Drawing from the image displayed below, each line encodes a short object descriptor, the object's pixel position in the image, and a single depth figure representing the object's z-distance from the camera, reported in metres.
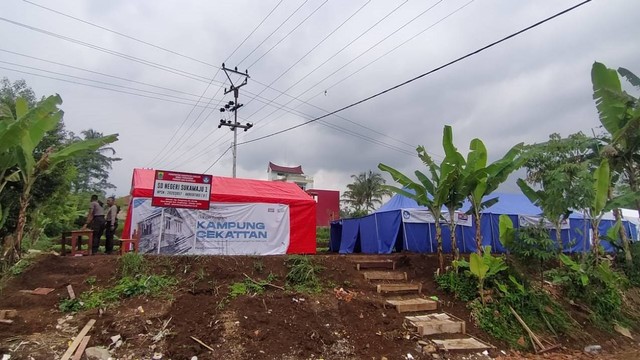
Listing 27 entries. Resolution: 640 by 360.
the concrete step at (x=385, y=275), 9.43
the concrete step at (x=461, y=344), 7.06
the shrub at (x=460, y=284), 8.85
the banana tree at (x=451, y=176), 9.27
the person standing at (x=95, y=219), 9.97
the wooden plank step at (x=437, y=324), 7.41
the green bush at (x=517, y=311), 8.00
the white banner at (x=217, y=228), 11.62
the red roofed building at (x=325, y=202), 40.38
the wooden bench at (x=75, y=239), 8.61
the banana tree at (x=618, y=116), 9.95
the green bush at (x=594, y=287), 9.48
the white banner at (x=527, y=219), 16.45
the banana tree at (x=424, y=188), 9.93
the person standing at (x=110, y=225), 10.60
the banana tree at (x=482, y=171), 9.30
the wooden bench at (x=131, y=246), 10.79
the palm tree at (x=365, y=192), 44.09
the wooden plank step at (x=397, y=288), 8.80
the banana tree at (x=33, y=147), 6.96
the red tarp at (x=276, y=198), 12.66
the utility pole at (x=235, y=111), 24.65
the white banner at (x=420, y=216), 14.01
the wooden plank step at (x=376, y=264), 9.80
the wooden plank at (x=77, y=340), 5.22
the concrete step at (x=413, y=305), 8.07
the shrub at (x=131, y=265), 7.35
